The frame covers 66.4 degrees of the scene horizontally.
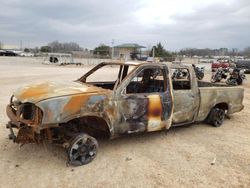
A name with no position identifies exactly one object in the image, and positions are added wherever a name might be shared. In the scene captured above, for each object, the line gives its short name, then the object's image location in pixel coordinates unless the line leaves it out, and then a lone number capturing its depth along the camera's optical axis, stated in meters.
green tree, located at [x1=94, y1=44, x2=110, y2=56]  53.58
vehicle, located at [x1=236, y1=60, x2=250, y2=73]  20.24
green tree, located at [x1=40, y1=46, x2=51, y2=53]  70.12
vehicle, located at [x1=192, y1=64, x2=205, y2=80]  15.20
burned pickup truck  2.86
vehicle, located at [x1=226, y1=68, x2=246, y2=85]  12.67
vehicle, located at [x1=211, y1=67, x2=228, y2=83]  13.47
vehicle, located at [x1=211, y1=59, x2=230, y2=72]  20.87
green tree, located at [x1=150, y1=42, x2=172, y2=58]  48.78
